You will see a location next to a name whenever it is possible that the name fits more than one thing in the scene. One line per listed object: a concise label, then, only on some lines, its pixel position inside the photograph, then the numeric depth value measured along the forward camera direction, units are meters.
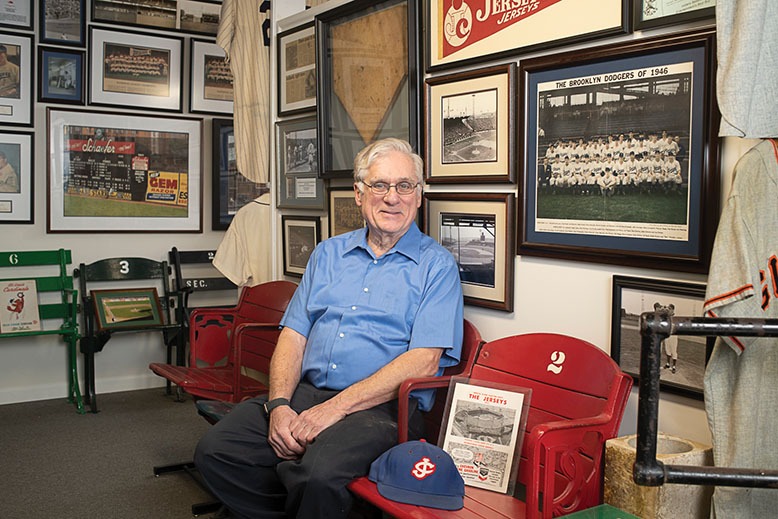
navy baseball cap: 2.01
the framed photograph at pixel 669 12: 1.89
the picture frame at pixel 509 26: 2.17
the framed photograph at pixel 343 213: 3.36
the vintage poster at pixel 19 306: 4.82
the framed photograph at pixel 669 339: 1.97
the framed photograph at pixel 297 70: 3.65
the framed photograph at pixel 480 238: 2.53
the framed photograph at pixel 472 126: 2.51
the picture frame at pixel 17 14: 4.88
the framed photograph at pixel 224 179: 5.55
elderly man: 2.38
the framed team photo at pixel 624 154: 1.93
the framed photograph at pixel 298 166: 3.64
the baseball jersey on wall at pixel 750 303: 1.64
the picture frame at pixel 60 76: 5.01
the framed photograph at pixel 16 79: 4.90
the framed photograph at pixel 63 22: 4.98
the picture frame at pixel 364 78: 2.93
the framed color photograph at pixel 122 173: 5.11
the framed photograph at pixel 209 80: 5.46
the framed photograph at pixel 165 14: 5.18
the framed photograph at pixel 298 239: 3.69
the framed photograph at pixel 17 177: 4.93
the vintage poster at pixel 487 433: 2.16
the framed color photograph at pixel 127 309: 5.02
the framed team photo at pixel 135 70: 5.18
